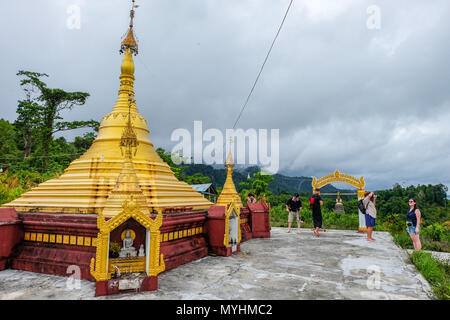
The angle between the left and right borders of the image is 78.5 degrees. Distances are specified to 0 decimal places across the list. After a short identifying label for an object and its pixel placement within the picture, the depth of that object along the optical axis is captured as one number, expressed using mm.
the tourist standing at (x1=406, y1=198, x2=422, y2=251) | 9008
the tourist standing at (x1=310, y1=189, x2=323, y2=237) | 13109
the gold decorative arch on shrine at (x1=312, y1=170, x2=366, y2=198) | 15841
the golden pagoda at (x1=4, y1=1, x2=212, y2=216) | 7812
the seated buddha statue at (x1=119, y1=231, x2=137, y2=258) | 5535
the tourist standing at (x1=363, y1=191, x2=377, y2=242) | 11263
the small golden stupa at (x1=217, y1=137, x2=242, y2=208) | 11602
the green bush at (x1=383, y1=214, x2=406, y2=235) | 14250
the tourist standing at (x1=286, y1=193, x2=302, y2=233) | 14080
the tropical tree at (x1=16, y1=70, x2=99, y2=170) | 31094
